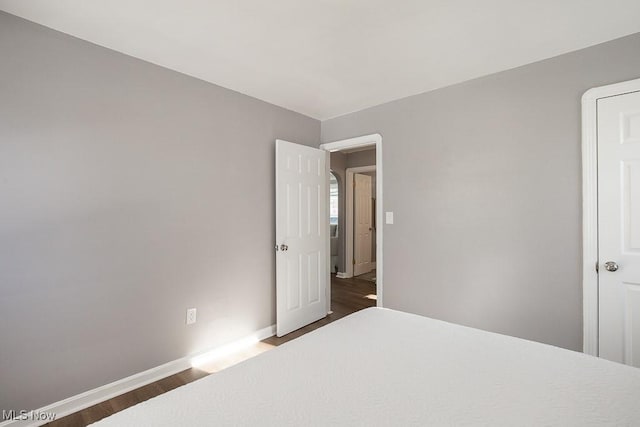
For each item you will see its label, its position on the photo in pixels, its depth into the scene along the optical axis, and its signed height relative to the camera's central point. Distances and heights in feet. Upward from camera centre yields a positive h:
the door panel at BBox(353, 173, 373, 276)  18.62 -0.63
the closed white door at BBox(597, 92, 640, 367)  6.07 -0.27
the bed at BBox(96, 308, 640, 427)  2.72 -1.90
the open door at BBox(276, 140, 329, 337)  9.78 -0.75
